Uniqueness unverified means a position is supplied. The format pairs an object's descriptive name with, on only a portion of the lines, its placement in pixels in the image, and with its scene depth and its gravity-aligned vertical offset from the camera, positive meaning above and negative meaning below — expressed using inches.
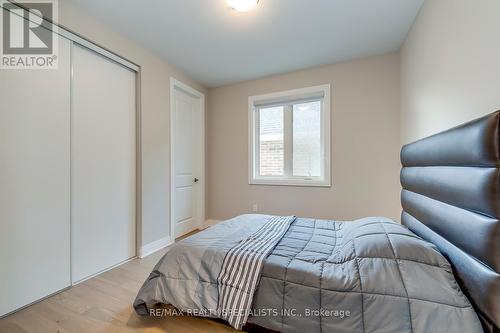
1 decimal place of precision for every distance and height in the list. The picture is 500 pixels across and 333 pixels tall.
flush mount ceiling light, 72.9 +55.4
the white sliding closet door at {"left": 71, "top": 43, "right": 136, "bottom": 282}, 80.5 +1.5
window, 125.0 +18.4
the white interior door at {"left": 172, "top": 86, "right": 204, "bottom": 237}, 130.7 +3.5
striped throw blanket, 49.4 -26.5
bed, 36.0 -22.2
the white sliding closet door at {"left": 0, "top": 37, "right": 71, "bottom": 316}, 62.9 -4.9
